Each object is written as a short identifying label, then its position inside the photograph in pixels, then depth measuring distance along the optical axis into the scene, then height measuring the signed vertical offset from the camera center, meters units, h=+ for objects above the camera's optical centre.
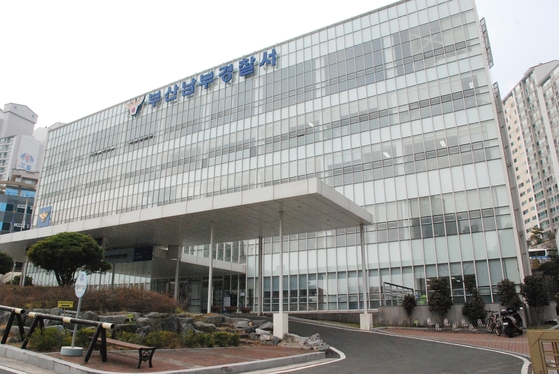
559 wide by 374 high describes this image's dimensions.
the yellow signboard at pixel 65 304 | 10.15 -0.12
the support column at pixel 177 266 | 28.91 +2.27
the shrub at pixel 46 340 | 9.97 -0.99
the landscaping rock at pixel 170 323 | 14.56 -0.85
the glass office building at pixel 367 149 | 30.53 +13.46
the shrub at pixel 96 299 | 15.29 +0.00
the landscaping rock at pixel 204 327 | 15.56 -1.04
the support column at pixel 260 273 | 25.19 +1.54
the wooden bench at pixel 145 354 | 8.66 -1.16
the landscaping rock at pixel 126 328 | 13.05 -0.91
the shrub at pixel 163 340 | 12.41 -1.23
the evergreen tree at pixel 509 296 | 23.27 +0.12
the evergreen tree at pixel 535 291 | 23.17 +0.39
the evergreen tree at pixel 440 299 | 23.78 -0.04
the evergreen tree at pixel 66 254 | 19.23 +2.09
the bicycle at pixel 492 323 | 20.29 -1.21
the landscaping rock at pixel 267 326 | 17.44 -1.15
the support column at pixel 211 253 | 20.53 +2.31
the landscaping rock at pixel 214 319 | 16.94 -0.84
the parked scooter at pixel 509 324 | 18.45 -1.15
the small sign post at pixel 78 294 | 9.33 +0.12
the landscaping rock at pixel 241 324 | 16.92 -1.03
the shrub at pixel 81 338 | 10.72 -1.01
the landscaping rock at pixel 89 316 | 13.26 -0.54
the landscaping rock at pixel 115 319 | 13.35 -0.64
